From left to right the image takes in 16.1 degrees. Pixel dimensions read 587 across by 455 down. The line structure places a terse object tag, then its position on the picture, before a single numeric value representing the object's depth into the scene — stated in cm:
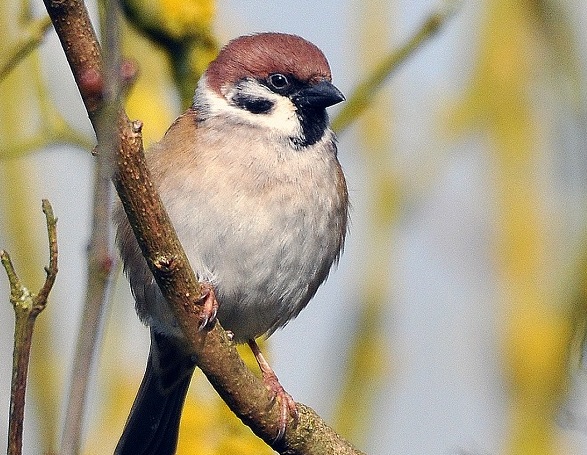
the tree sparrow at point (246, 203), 755
